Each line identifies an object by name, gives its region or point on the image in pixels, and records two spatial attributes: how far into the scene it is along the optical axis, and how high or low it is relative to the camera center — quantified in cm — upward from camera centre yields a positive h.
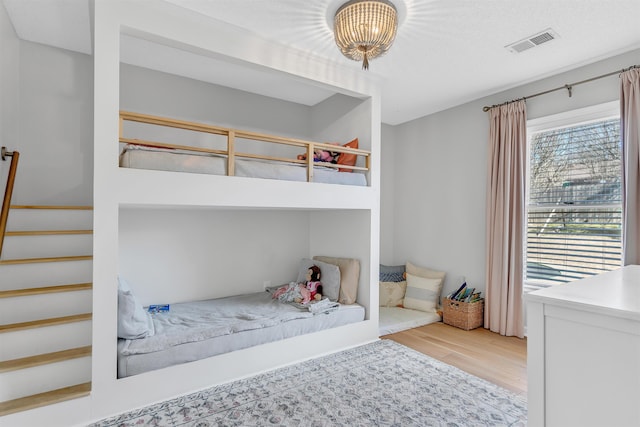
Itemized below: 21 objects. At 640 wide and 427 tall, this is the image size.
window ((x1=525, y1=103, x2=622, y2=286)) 288 +17
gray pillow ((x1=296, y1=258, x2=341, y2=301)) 338 -71
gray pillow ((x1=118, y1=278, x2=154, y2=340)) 220 -74
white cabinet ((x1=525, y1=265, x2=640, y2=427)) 95 -44
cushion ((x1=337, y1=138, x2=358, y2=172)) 338 +55
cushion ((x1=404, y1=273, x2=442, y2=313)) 406 -102
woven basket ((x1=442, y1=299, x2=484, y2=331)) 359 -112
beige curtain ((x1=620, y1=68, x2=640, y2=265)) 256 +33
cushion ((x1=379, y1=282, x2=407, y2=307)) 429 -106
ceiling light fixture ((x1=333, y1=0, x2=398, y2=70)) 203 +118
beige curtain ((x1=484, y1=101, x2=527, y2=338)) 334 -4
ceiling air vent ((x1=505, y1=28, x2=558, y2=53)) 247 +136
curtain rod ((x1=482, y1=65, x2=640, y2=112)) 271 +119
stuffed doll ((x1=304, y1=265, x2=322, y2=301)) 339 -76
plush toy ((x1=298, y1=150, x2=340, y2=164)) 336 +57
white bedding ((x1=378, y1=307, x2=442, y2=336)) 358 -122
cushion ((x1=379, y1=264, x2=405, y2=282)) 443 -82
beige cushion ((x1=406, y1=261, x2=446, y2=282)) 414 -77
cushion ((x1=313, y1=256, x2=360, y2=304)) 335 -70
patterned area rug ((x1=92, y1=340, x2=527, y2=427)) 201 -127
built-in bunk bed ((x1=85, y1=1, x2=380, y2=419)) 208 +16
